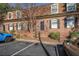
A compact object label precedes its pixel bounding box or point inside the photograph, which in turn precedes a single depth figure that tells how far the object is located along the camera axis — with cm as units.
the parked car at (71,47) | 149
